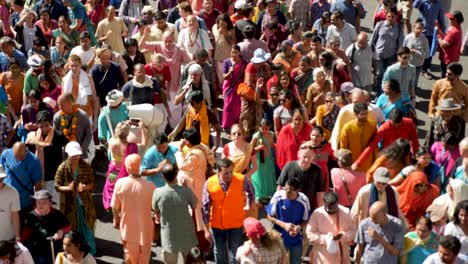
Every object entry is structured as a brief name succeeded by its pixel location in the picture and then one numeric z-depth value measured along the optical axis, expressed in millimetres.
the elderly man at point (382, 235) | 10328
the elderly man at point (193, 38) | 16406
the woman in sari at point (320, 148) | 12067
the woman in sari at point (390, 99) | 13539
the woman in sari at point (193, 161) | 11914
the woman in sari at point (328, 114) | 13586
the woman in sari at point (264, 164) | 12828
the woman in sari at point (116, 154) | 12406
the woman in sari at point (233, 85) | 15266
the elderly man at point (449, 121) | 13086
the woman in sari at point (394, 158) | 11938
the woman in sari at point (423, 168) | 11500
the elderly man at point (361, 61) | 16078
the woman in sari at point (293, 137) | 12625
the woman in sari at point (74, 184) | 11719
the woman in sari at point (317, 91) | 14258
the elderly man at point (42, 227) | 11031
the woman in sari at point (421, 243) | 10258
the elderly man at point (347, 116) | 12945
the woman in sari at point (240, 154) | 12203
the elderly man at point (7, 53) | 15719
